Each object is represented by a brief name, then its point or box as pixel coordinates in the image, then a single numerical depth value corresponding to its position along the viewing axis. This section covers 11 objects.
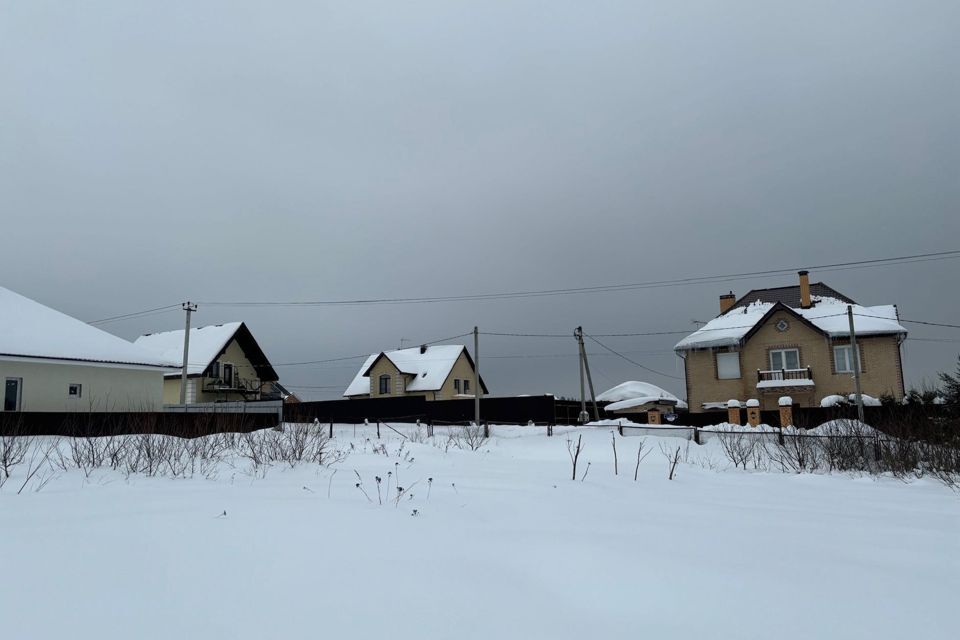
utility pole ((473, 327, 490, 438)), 26.68
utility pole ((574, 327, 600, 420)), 29.33
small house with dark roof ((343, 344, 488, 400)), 41.75
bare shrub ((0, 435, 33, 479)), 6.87
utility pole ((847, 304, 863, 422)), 23.16
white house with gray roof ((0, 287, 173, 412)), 19.31
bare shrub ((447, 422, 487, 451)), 16.16
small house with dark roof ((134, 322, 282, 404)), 36.22
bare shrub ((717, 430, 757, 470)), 11.78
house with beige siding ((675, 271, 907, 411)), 27.52
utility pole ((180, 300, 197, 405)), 28.01
